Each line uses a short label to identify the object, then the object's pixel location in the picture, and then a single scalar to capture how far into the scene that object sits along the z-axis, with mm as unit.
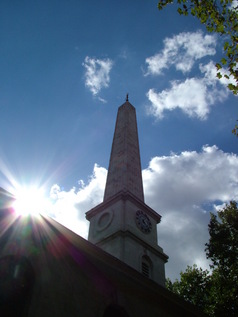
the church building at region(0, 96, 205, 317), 7453
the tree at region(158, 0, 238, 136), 9547
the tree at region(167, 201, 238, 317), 21500
